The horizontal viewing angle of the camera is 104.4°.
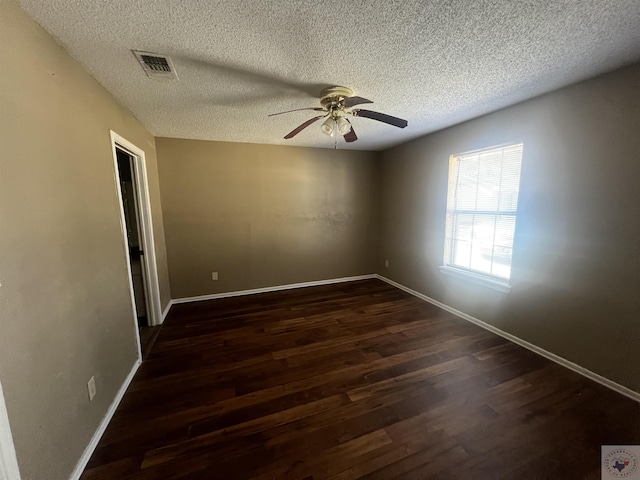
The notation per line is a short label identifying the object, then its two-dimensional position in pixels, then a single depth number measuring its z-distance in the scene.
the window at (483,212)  2.56
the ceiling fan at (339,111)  1.90
